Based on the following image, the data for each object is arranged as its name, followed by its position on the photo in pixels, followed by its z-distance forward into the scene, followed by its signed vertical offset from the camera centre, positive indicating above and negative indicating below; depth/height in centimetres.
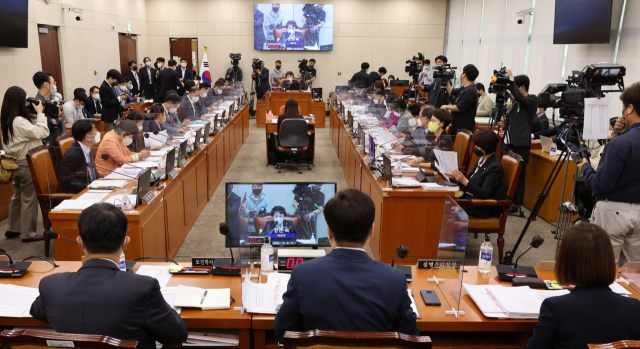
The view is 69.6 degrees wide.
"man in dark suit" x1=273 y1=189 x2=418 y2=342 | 152 -69
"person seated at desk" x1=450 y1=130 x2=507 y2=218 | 382 -82
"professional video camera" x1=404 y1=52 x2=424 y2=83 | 944 +22
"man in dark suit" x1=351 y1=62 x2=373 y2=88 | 1170 +1
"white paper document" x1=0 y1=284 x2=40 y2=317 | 197 -101
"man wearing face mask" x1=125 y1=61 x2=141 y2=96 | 1037 -12
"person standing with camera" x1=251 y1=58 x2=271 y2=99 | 1273 -10
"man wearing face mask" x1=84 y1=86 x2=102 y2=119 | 781 -56
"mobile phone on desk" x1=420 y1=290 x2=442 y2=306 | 212 -100
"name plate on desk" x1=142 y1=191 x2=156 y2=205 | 339 -91
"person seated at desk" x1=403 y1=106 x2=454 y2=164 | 427 -56
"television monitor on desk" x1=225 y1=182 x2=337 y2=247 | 284 -82
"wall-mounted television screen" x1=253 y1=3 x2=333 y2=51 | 1341 +142
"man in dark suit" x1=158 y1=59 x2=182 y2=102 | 1024 -15
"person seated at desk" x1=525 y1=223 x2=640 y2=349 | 155 -74
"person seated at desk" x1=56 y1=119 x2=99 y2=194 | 379 -77
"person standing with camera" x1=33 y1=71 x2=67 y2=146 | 527 -44
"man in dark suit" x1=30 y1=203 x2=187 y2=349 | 152 -74
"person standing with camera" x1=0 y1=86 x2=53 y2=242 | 430 -72
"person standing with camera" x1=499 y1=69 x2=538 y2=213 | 515 -50
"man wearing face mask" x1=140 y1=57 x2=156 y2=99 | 1085 -19
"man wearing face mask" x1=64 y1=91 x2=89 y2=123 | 702 -55
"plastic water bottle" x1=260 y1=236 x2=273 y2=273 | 231 -90
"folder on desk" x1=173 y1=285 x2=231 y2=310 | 205 -100
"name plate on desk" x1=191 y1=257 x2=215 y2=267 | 246 -99
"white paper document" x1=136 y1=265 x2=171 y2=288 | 230 -101
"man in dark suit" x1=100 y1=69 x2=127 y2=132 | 765 -50
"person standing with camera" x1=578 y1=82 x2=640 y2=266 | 264 -59
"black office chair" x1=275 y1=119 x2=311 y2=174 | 698 -90
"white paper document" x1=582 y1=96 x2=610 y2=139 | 307 -23
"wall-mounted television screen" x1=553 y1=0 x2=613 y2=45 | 596 +82
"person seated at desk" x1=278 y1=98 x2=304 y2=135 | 709 -54
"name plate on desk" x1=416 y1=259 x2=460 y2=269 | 209 -93
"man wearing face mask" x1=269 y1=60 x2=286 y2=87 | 1216 +2
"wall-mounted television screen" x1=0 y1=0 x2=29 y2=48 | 657 +68
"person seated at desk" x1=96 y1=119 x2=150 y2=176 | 405 -67
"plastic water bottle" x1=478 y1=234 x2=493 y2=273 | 243 -92
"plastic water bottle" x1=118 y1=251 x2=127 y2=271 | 233 -96
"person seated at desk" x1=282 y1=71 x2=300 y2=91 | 1128 -20
